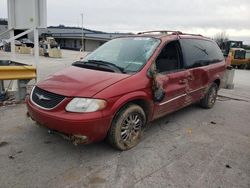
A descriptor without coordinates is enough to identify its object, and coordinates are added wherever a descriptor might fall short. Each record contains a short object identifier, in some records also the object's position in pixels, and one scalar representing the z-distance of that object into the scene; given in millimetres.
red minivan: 2474
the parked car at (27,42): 29081
